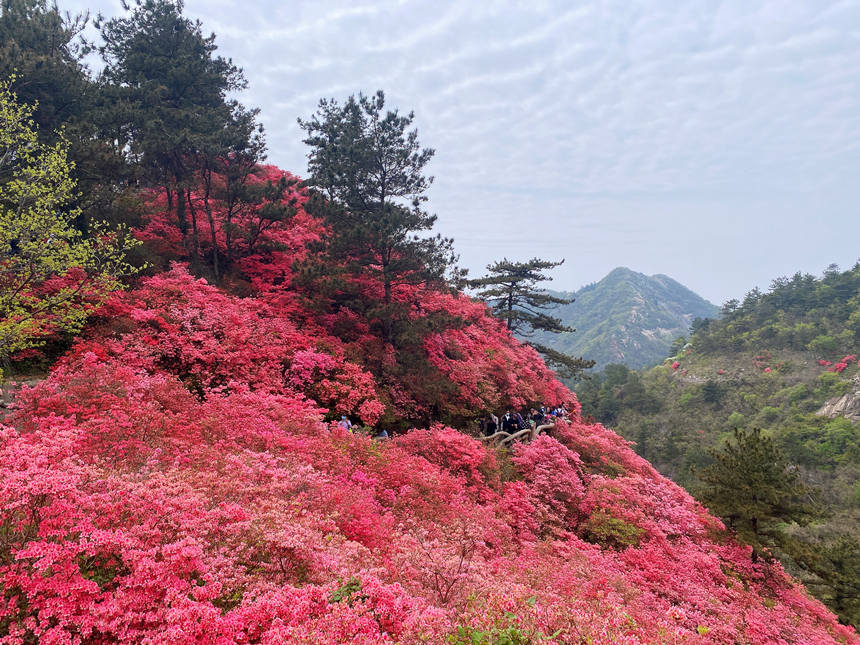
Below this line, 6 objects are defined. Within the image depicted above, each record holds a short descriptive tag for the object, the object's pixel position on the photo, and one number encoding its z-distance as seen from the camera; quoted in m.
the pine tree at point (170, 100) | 17.55
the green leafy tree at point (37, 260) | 10.06
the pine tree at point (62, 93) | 14.38
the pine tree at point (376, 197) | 16.81
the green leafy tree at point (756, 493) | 12.63
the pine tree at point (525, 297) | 25.88
